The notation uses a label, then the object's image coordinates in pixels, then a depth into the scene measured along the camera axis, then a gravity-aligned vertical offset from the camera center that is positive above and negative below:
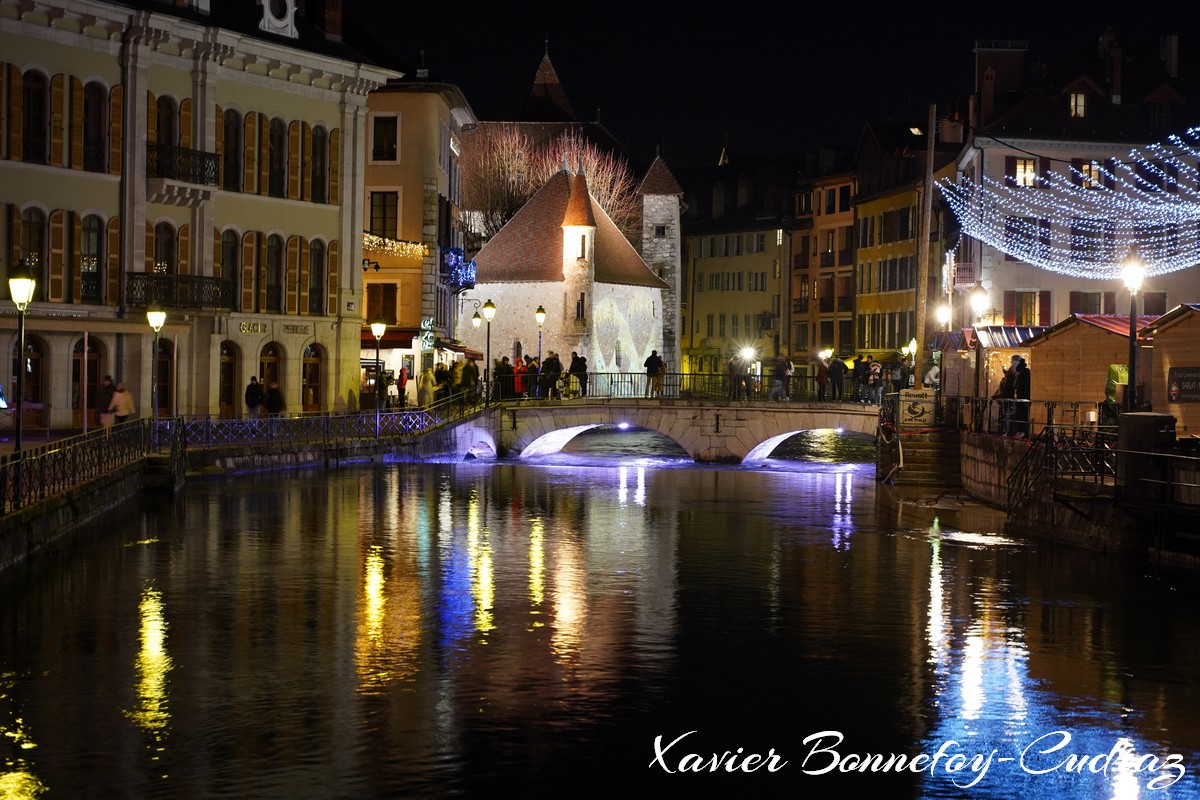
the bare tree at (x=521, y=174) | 93.94 +12.17
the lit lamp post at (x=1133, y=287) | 27.00 +1.74
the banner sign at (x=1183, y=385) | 31.06 +0.31
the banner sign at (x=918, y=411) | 40.81 -0.22
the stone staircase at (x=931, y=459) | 39.84 -1.28
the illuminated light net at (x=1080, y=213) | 53.09 +5.94
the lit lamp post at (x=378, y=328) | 45.62 +1.74
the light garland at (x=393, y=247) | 56.64 +4.78
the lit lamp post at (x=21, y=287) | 24.48 +1.45
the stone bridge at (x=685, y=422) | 53.72 -0.70
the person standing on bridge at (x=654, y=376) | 57.72 +0.74
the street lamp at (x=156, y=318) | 34.53 +1.48
